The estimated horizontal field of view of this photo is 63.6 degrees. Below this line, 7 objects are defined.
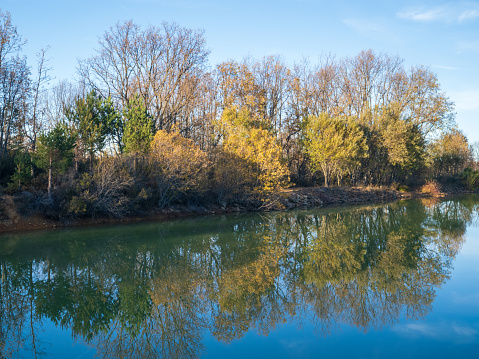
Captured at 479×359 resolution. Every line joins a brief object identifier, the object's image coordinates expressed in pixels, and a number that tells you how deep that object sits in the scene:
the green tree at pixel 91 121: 23.28
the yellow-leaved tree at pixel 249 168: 26.84
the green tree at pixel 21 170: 20.38
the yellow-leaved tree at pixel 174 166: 23.77
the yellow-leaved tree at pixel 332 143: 35.91
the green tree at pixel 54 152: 20.09
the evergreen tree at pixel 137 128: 24.80
